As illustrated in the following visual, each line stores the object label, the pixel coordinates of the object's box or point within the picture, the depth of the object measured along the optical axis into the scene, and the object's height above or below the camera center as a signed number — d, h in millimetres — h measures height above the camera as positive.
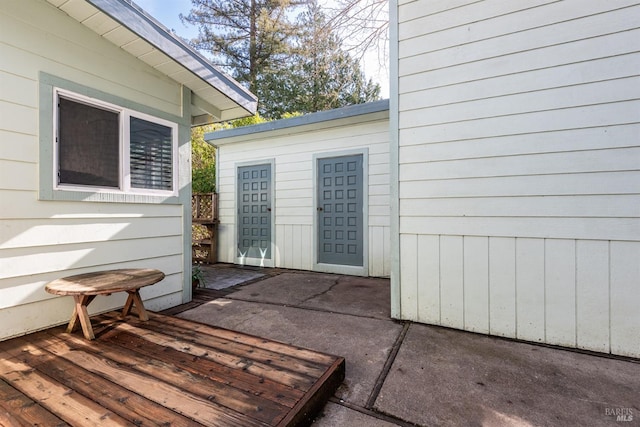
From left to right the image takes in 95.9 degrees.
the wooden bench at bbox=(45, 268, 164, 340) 1924 -515
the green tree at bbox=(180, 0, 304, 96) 9766 +6217
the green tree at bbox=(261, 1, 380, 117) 8898 +4275
